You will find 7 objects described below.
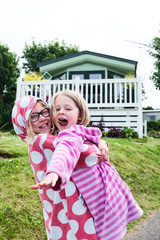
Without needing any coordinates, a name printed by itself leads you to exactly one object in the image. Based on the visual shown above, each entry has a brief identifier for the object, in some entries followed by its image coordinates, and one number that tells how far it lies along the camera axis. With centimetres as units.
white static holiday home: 833
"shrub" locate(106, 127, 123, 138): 771
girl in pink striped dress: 120
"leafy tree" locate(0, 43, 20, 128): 2279
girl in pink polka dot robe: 129
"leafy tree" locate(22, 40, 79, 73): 2841
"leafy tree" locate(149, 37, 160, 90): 2111
